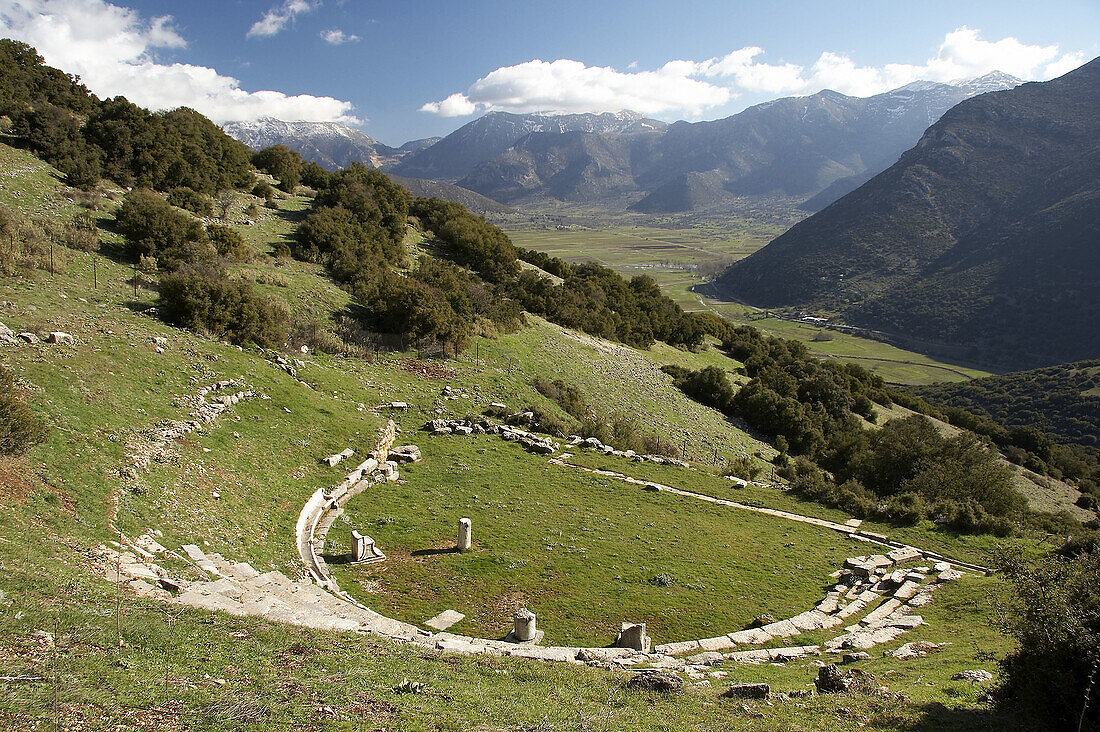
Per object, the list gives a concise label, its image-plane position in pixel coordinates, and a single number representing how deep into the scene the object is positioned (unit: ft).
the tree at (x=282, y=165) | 147.84
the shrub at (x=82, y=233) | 78.38
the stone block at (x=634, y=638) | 38.55
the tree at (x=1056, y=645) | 25.28
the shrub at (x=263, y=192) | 132.26
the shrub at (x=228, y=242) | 96.84
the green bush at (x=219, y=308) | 71.56
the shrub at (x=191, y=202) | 107.76
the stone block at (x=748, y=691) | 31.04
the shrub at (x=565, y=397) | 103.04
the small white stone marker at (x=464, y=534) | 50.75
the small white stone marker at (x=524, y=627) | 38.19
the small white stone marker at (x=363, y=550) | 48.60
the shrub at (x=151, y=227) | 84.53
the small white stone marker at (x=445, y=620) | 39.70
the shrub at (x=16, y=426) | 38.47
